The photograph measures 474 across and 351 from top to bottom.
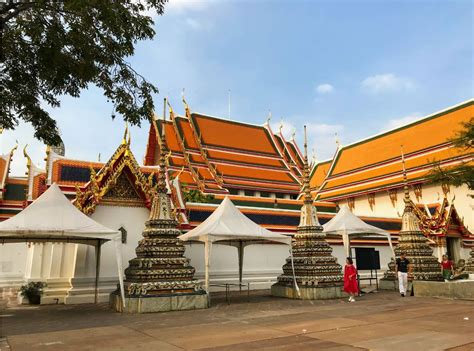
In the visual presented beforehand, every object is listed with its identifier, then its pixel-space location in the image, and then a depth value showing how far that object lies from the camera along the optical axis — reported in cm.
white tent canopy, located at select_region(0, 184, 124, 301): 903
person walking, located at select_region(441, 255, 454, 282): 1548
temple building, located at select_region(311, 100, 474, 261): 2183
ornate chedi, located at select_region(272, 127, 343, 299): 1254
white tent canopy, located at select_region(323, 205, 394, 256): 1475
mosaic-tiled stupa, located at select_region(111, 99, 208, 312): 988
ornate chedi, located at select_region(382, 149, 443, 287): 1523
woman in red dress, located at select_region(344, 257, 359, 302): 1175
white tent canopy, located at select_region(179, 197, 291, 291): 1095
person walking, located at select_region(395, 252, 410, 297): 1297
